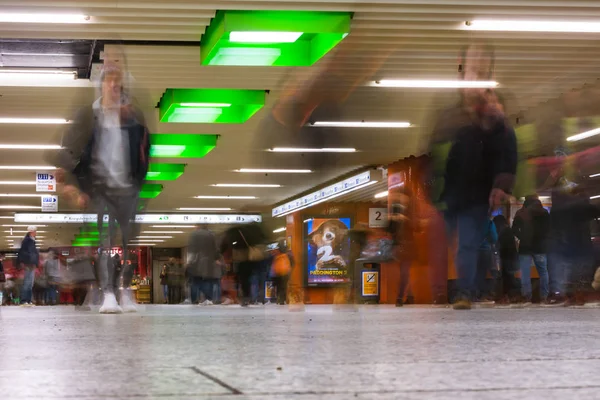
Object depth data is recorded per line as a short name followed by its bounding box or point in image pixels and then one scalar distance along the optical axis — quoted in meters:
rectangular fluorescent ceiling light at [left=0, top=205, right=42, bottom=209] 28.70
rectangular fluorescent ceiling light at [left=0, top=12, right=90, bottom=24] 8.93
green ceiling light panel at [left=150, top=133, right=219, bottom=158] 16.59
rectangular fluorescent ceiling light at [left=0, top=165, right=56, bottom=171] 19.58
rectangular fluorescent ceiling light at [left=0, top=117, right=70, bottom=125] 14.40
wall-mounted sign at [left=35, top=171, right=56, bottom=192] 20.66
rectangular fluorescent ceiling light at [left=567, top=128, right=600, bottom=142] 15.33
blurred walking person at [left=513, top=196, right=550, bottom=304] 9.95
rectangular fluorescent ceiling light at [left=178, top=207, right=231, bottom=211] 30.55
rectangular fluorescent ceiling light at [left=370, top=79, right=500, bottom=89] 12.00
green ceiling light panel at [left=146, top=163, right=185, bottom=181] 19.83
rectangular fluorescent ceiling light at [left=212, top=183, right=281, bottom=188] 23.51
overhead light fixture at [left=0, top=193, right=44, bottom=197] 25.12
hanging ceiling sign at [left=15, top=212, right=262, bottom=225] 28.88
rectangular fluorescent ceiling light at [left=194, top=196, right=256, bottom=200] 26.99
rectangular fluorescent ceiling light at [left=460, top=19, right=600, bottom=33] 9.48
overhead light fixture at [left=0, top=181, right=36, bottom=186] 22.30
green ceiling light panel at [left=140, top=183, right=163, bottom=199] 23.17
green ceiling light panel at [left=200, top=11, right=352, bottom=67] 8.91
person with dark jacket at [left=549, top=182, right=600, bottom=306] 8.66
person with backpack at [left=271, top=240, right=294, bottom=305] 13.34
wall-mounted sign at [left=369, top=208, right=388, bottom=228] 22.37
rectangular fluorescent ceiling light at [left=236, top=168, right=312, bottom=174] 20.53
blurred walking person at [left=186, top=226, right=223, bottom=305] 14.04
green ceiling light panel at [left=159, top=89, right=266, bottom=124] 12.60
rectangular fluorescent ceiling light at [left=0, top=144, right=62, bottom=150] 16.86
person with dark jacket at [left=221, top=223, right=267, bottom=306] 12.21
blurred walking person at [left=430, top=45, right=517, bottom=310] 5.33
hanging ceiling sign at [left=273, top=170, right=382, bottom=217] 20.19
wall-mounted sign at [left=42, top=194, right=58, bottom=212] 24.20
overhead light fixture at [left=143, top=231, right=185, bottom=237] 39.75
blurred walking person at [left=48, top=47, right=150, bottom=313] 5.88
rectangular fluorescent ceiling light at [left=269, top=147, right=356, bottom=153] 17.45
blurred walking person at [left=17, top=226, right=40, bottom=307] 16.83
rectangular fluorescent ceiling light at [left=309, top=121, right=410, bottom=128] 14.88
